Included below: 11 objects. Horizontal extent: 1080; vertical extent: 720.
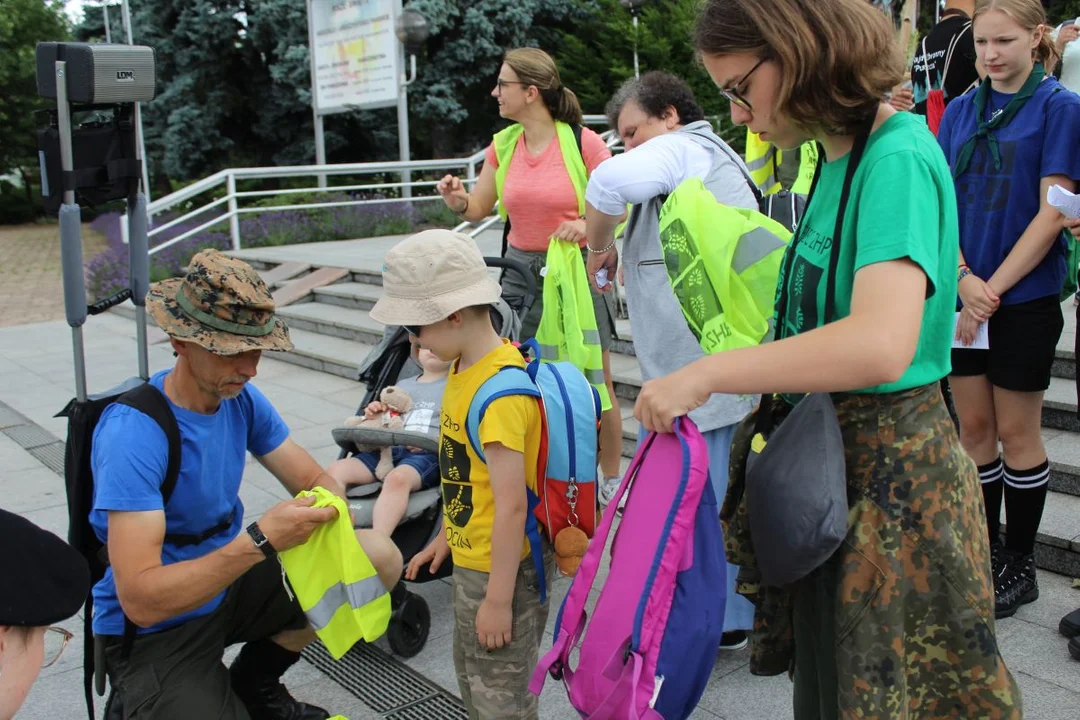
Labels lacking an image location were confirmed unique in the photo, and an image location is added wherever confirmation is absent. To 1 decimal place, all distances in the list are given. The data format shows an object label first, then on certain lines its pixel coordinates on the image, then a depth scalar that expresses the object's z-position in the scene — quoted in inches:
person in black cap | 58.4
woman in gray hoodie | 130.0
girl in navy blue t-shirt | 129.2
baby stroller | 141.3
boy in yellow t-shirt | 95.1
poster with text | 614.9
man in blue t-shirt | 96.9
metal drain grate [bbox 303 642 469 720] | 130.0
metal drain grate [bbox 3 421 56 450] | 263.1
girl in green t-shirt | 60.4
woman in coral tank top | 185.9
